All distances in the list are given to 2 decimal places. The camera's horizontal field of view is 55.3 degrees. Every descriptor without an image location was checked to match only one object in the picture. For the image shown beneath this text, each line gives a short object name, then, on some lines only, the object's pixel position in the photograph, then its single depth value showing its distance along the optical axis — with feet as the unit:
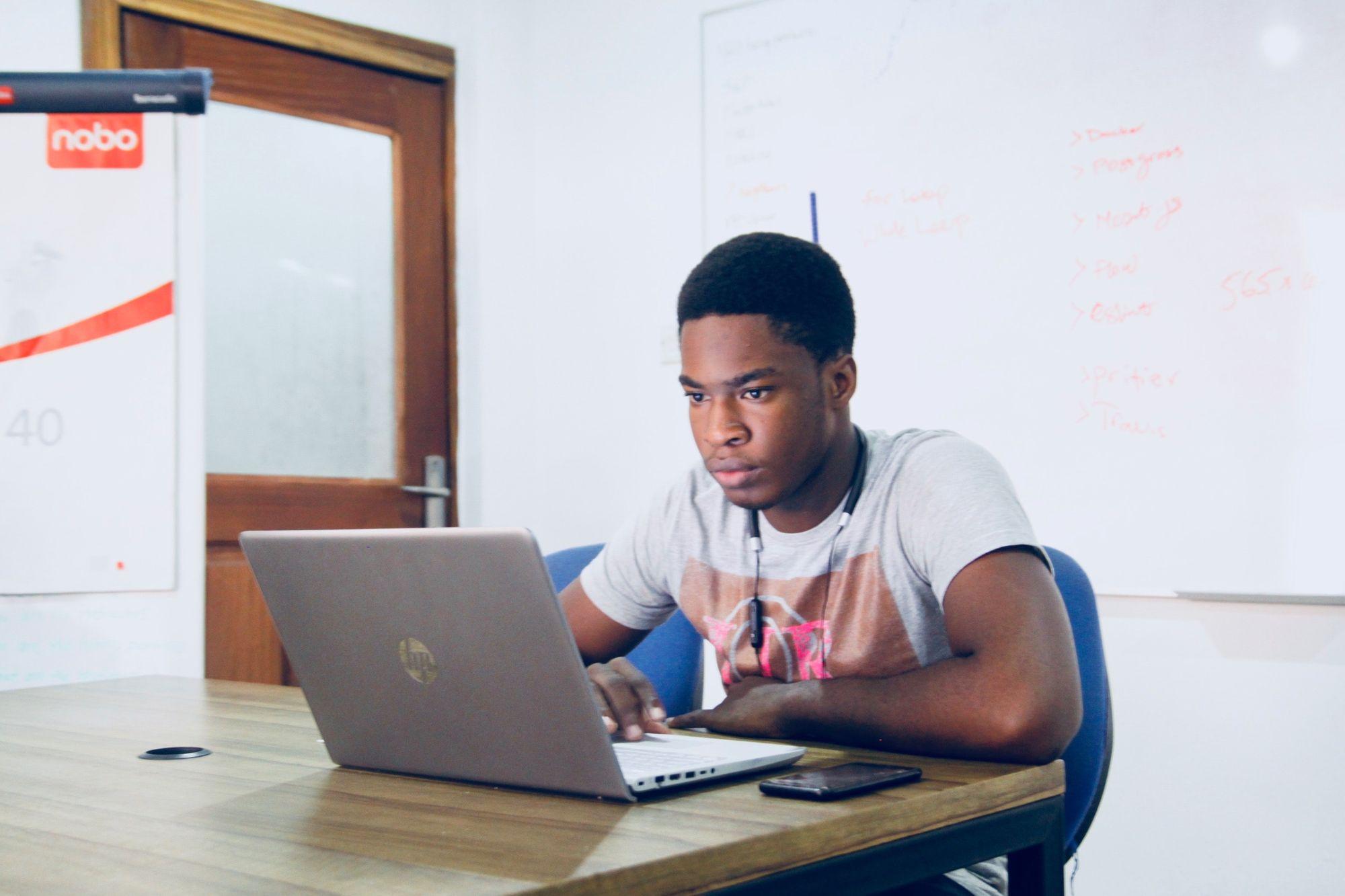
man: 3.80
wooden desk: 2.35
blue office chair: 4.30
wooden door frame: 9.01
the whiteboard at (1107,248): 7.23
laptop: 2.81
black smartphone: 2.84
